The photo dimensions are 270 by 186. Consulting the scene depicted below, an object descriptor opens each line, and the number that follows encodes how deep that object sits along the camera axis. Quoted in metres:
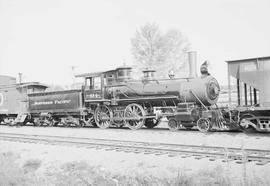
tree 38.28
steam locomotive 14.63
